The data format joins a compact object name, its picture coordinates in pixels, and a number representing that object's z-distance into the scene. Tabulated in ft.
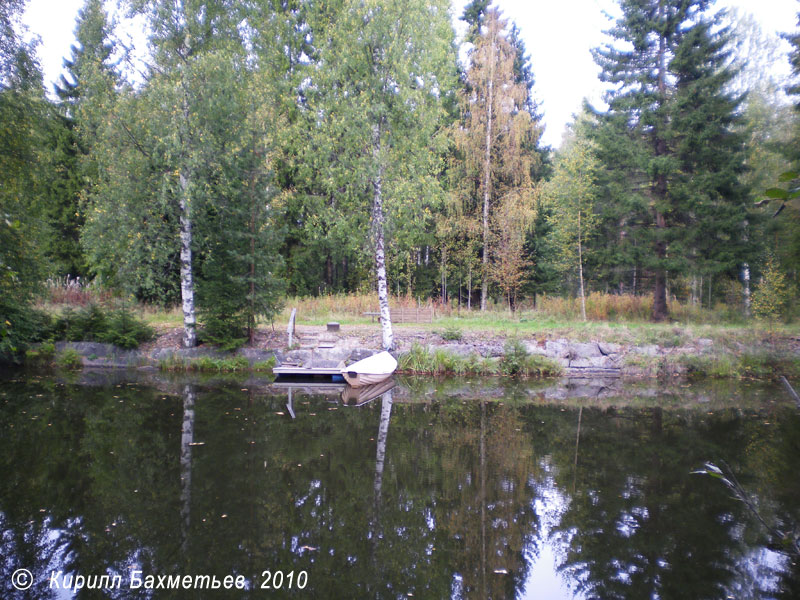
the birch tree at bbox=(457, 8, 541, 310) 73.87
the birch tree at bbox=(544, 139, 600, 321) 64.49
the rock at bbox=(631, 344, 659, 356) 51.52
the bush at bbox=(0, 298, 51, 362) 46.73
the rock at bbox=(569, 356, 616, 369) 51.34
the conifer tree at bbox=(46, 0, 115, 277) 74.38
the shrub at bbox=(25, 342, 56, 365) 50.75
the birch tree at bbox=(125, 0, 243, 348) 46.85
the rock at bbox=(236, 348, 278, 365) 51.49
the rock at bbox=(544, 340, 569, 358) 51.52
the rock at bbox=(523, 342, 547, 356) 51.47
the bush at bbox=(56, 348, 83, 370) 50.31
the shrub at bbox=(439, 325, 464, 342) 52.37
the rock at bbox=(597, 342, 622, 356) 51.80
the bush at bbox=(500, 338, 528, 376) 50.44
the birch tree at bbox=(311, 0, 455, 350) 49.73
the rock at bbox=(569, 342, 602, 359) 51.62
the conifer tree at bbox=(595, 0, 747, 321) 58.49
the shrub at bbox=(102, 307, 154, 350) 51.08
